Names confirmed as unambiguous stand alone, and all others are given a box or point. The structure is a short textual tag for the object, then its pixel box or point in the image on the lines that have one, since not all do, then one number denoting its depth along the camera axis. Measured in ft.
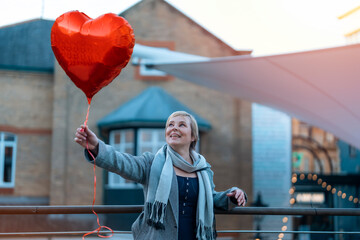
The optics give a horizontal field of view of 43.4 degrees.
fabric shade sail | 21.70
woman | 7.68
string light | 47.23
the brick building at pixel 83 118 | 45.34
